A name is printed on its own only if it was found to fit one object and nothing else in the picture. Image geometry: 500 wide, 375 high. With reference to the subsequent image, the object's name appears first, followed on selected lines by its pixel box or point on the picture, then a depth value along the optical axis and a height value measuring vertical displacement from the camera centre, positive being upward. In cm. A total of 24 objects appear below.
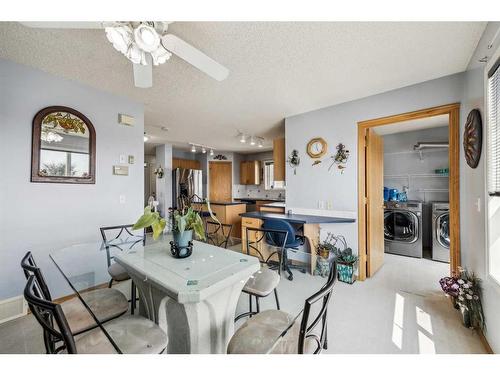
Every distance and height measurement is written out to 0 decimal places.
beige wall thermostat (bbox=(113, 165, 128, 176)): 261 +25
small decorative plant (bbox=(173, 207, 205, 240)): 144 -22
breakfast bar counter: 271 -42
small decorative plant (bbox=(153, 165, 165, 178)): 595 +52
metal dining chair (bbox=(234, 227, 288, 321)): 158 -72
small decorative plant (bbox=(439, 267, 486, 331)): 167 -90
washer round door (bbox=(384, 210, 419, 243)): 370 -67
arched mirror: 205 +45
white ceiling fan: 115 +86
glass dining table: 108 -64
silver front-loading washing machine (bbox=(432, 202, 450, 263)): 348 -70
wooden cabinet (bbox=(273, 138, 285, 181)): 380 +55
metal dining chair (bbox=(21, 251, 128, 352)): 125 -76
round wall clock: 308 +63
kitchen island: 454 -49
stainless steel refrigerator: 610 +24
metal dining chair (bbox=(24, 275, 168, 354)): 85 -73
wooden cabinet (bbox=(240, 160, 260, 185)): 683 +59
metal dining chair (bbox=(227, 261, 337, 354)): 98 -75
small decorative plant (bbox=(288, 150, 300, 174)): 336 +48
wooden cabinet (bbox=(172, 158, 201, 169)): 646 +86
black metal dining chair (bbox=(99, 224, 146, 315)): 183 -54
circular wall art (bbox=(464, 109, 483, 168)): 162 +42
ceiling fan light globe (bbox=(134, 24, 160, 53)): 113 +84
